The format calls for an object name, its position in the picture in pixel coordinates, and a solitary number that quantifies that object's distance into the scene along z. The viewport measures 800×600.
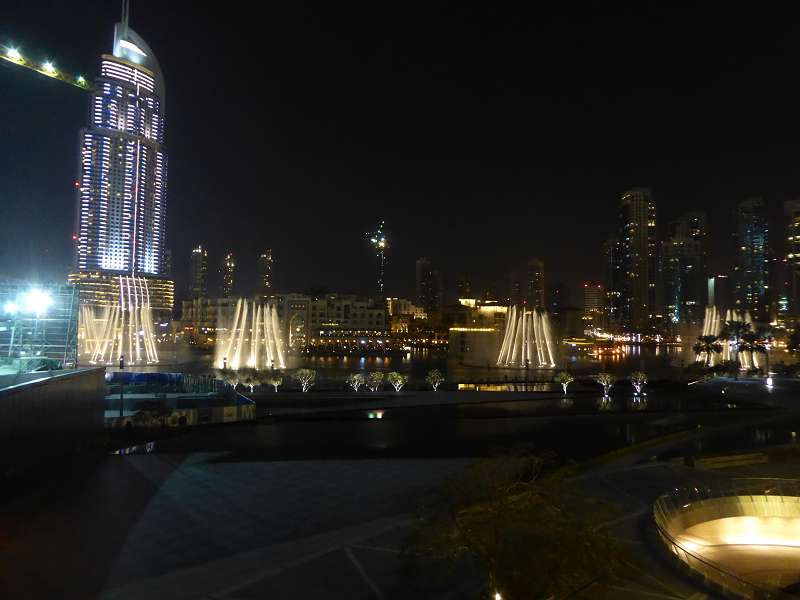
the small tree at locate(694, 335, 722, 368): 53.62
